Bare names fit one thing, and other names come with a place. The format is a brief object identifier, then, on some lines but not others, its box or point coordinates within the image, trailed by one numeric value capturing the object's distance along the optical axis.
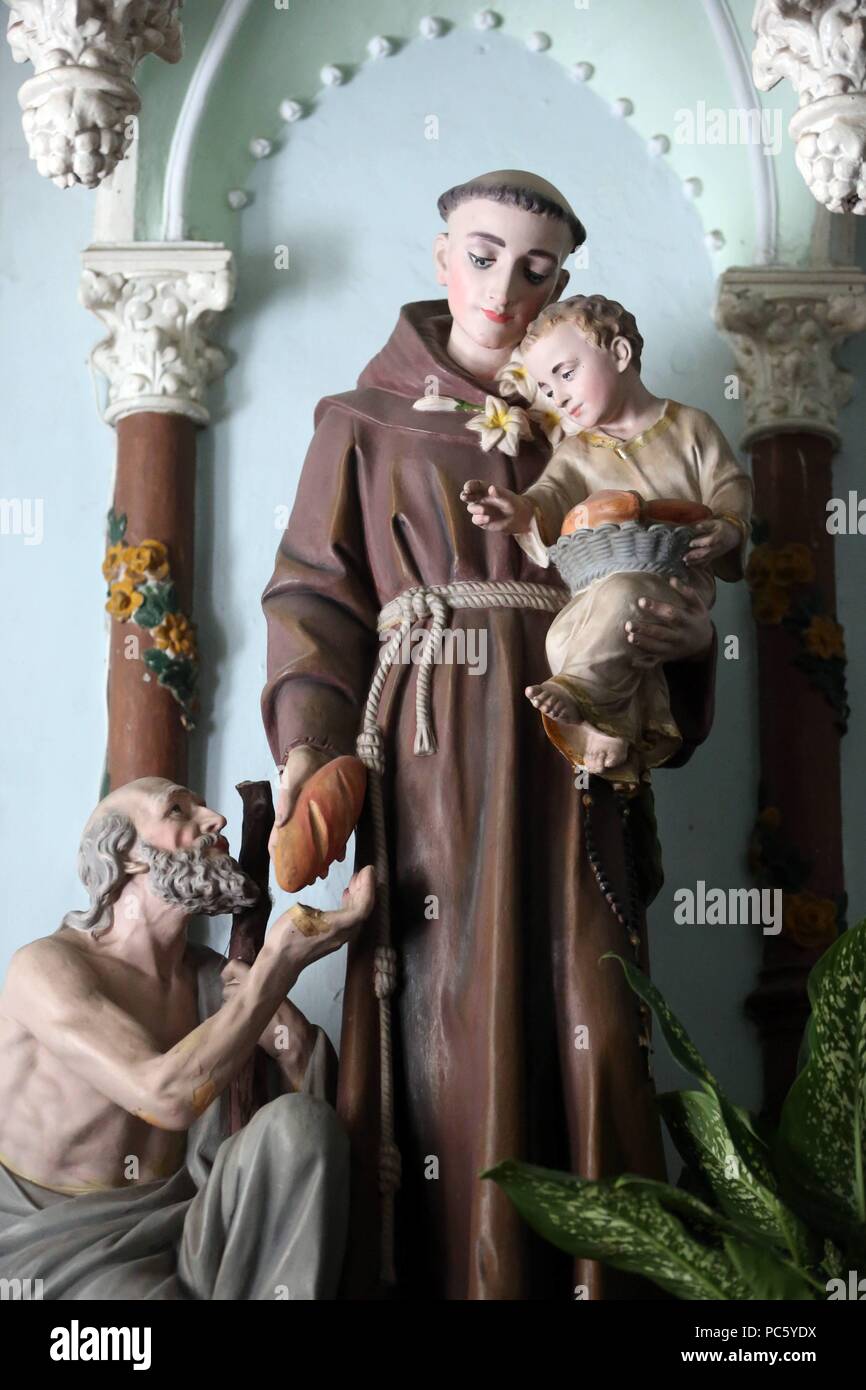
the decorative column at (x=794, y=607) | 3.19
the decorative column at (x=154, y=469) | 3.27
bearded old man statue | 2.42
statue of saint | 2.50
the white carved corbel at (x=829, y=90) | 2.81
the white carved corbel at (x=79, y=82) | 2.95
